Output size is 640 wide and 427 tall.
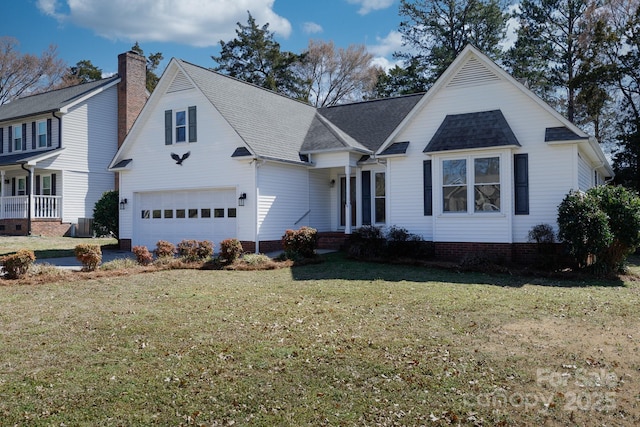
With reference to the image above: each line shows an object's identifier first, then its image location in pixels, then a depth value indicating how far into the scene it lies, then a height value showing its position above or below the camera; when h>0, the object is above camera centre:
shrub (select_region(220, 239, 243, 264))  14.93 -0.68
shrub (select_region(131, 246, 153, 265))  14.56 -0.81
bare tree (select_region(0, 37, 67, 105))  43.97 +13.67
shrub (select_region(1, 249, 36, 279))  12.17 -0.83
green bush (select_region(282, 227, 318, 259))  15.84 -0.53
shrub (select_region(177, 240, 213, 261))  15.25 -0.69
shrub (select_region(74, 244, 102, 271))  13.31 -0.71
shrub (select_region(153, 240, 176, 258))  15.16 -0.67
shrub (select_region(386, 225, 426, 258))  16.02 -0.66
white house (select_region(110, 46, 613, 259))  14.96 +2.13
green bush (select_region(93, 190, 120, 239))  21.75 +0.64
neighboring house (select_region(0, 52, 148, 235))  27.58 +4.62
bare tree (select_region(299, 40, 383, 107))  43.31 +12.91
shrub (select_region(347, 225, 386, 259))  16.11 -0.59
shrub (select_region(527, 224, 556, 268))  13.88 -0.54
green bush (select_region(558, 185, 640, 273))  12.51 -0.07
